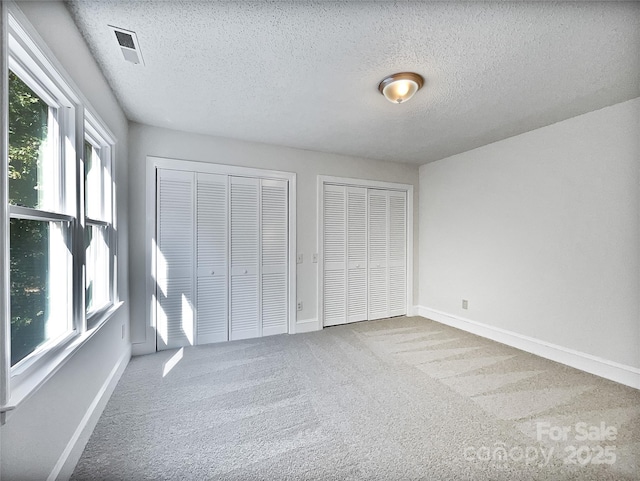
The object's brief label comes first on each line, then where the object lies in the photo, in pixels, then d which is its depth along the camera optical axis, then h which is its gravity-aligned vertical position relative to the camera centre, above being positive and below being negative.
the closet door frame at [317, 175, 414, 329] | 3.65 +0.34
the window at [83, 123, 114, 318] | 1.94 +0.13
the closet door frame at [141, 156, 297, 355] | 2.83 +0.00
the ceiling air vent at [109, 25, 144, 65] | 1.55 +1.22
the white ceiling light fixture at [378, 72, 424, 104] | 1.90 +1.15
